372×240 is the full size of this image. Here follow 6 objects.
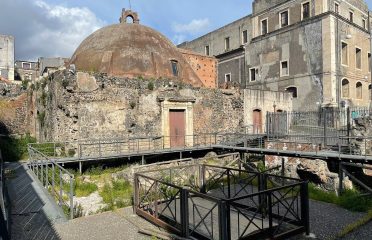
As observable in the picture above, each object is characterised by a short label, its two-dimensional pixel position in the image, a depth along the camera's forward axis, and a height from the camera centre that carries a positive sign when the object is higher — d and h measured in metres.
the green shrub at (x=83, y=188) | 11.05 -2.33
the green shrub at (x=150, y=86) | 18.24 +2.12
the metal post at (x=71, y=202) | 7.11 -1.75
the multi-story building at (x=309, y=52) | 25.78 +6.20
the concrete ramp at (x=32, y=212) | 6.17 -1.97
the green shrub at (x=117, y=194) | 8.98 -2.36
